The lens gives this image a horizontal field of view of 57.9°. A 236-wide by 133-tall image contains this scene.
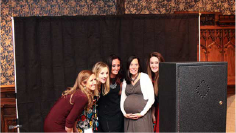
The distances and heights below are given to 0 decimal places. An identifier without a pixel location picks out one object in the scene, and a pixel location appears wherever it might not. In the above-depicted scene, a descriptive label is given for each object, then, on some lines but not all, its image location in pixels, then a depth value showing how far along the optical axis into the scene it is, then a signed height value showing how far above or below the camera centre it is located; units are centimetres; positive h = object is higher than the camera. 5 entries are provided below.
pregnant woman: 268 -50
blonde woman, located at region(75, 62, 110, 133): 265 -47
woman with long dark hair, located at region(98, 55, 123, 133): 277 -58
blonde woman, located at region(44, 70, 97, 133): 230 -47
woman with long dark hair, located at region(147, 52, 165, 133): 278 -15
